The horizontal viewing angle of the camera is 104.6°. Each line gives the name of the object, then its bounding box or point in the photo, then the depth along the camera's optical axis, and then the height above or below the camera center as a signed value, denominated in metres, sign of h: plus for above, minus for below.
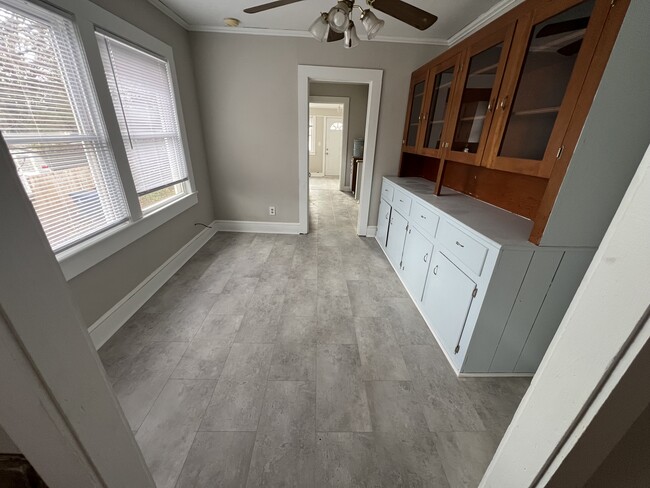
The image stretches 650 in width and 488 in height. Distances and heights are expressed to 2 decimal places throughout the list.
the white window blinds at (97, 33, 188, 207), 1.94 +0.17
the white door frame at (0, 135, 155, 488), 0.35 -0.36
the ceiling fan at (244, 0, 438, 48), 1.43 +0.69
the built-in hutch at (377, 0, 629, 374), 1.15 -0.27
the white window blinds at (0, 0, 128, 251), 1.29 +0.03
